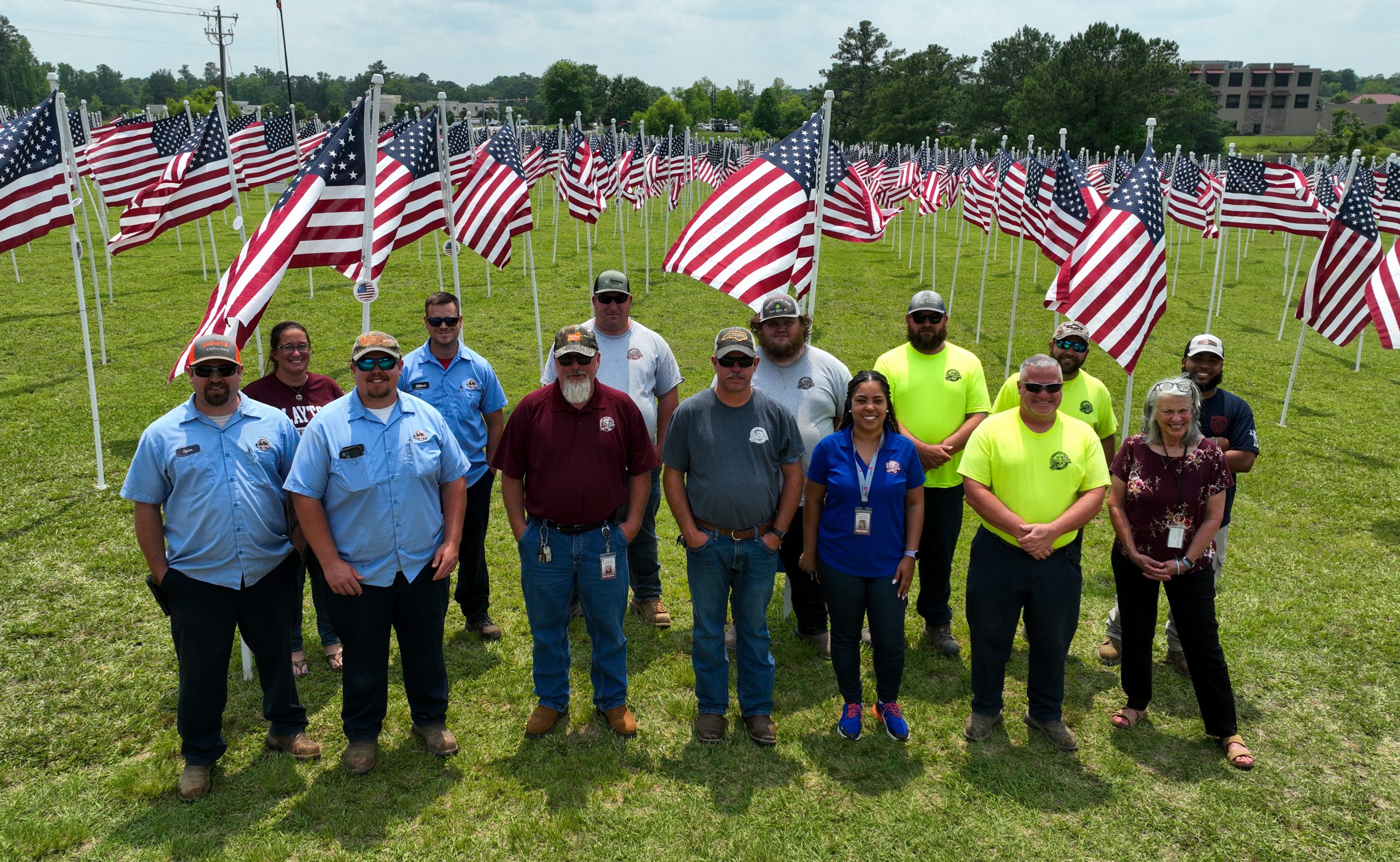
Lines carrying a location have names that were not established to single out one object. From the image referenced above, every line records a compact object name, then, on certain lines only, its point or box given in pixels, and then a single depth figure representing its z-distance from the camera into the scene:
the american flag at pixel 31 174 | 7.87
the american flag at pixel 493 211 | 12.39
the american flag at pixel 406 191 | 7.29
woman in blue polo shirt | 5.16
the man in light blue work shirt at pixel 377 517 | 4.66
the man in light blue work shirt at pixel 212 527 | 4.62
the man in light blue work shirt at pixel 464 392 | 6.14
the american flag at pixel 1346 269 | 11.20
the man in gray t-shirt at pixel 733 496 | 5.09
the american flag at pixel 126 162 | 15.69
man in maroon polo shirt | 5.04
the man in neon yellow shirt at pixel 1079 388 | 6.16
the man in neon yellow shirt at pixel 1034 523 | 5.07
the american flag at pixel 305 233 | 5.64
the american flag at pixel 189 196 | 9.78
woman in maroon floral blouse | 5.22
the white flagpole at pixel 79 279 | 9.11
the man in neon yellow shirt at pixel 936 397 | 6.03
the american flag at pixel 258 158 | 17.41
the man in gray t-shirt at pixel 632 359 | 6.27
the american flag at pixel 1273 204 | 14.80
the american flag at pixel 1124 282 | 7.77
